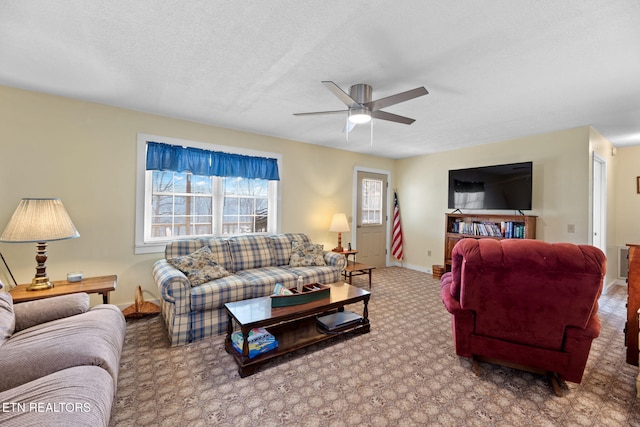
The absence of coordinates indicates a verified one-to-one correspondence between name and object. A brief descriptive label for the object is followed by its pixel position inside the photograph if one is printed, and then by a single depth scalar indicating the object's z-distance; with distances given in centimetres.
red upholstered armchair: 175
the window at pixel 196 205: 348
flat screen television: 412
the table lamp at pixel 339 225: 481
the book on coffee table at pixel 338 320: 265
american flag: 604
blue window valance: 347
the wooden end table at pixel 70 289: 236
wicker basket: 309
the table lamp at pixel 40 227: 233
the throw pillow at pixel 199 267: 284
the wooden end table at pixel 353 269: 438
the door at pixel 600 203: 421
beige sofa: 108
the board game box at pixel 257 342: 218
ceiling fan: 233
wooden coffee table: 212
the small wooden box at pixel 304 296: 241
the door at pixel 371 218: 568
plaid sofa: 255
